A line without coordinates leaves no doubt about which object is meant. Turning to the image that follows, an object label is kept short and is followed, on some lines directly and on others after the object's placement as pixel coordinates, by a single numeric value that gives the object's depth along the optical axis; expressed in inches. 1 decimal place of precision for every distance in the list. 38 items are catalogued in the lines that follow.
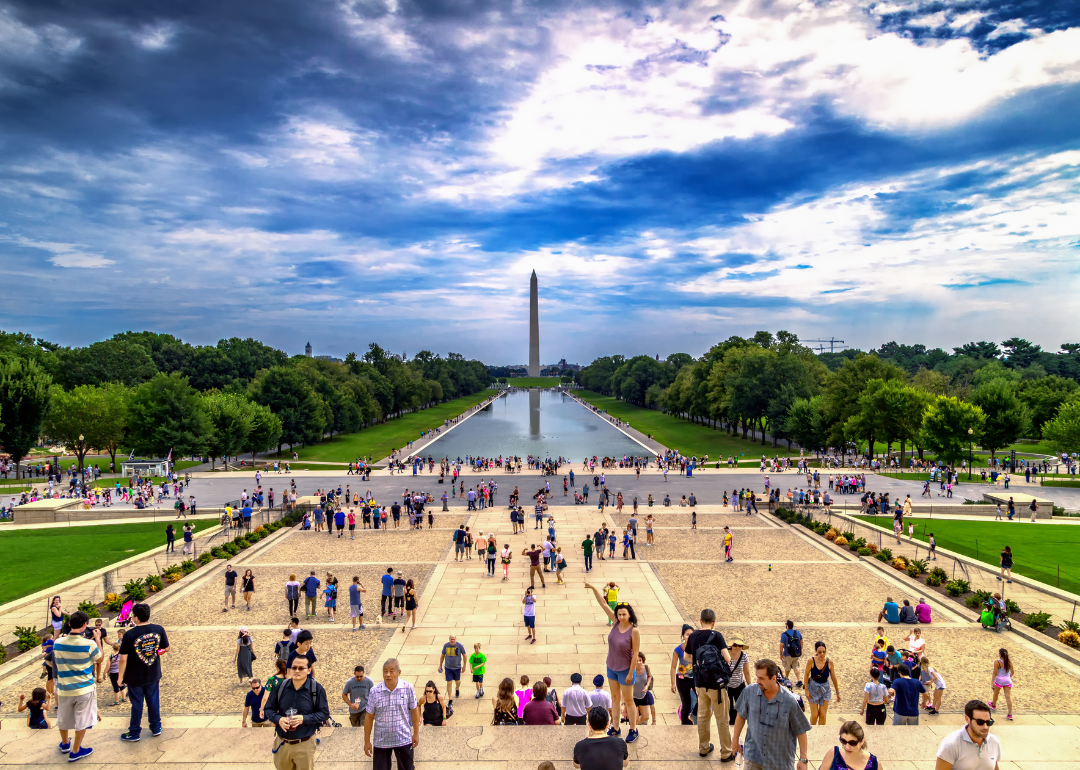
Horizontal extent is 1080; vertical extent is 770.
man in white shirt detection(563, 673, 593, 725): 336.2
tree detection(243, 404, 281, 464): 2322.8
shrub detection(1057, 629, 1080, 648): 619.8
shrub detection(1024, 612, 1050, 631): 663.1
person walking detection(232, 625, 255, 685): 523.2
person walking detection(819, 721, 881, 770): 204.7
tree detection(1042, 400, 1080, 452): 1808.6
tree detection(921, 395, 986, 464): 1898.4
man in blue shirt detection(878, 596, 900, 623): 684.1
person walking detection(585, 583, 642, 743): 306.3
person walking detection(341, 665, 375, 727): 343.6
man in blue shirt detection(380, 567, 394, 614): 697.0
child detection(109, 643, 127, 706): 494.0
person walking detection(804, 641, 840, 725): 373.1
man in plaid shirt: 254.4
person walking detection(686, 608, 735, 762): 283.0
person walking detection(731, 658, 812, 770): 225.1
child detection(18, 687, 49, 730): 394.0
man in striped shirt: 295.0
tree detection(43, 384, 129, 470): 2202.3
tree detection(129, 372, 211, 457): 2086.6
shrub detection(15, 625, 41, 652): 610.2
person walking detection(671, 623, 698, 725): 350.3
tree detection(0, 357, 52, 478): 1926.7
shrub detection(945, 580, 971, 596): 796.6
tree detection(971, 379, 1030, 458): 2116.1
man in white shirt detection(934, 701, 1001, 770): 212.5
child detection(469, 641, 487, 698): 497.7
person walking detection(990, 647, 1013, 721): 452.8
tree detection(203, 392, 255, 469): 2197.3
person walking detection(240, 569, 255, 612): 752.3
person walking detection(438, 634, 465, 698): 483.8
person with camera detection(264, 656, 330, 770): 238.8
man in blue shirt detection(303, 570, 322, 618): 709.3
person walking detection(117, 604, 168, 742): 316.3
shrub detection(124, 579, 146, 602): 776.0
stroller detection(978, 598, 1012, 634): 668.1
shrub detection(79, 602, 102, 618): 681.0
